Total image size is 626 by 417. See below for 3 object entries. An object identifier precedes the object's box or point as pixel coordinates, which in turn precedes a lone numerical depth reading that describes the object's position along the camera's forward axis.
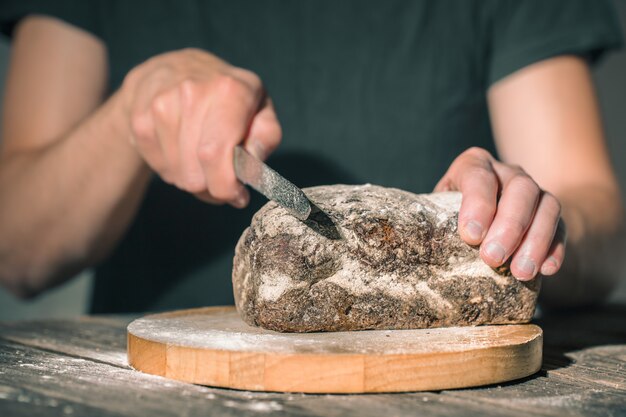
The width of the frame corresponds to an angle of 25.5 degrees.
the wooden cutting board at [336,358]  0.73
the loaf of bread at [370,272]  0.80
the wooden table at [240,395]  0.69
